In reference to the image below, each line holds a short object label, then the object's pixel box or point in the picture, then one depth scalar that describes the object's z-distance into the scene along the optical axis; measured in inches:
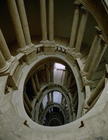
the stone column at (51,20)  362.9
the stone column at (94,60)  282.4
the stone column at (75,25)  346.8
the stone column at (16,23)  284.0
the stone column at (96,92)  248.5
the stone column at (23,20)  313.0
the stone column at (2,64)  269.0
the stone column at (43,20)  351.3
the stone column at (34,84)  451.8
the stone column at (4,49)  283.7
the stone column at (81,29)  336.5
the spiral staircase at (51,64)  125.1
